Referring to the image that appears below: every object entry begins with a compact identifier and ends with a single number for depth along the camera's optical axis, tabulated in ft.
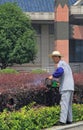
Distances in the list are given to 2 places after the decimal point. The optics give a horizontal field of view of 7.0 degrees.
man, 42.54
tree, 172.73
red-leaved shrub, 39.30
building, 190.34
